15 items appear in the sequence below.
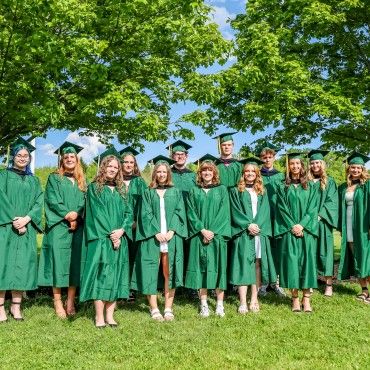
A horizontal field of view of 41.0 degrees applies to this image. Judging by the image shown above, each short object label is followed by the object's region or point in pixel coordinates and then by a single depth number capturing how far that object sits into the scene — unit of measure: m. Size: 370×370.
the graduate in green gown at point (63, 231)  6.39
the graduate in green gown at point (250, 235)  6.62
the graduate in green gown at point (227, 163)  7.45
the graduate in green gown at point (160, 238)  6.36
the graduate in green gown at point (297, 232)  6.68
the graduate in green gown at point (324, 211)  7.30
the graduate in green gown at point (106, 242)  5.84
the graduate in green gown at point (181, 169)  7.45
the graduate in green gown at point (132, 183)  6.65
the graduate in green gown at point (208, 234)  6.52
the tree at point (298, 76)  9.91
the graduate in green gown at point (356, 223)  7.36
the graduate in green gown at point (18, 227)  6.14
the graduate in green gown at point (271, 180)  7.29
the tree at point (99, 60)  7.71
